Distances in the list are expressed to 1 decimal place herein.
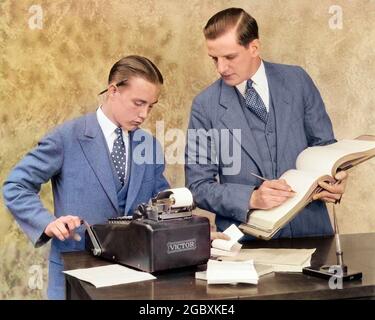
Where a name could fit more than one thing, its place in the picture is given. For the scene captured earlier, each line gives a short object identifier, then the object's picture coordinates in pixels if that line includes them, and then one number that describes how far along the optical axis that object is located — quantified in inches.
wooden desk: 73.1
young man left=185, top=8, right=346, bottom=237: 111.7
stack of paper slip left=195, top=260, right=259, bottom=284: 76.2
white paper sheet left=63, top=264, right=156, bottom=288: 77.9
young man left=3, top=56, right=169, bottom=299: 101.6
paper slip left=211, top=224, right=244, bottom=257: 92.7
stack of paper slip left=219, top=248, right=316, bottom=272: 84.0
